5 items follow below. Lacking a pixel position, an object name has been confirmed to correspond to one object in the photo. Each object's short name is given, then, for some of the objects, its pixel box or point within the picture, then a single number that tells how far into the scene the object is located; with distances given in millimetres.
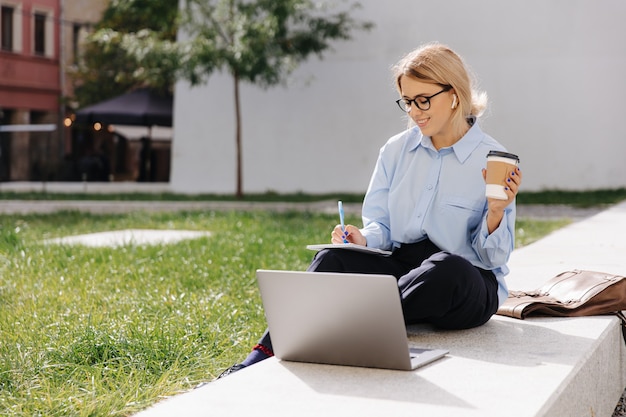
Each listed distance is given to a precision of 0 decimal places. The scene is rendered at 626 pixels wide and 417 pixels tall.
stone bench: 2451
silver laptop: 2793
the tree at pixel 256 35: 16062
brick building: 27797
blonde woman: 3326
